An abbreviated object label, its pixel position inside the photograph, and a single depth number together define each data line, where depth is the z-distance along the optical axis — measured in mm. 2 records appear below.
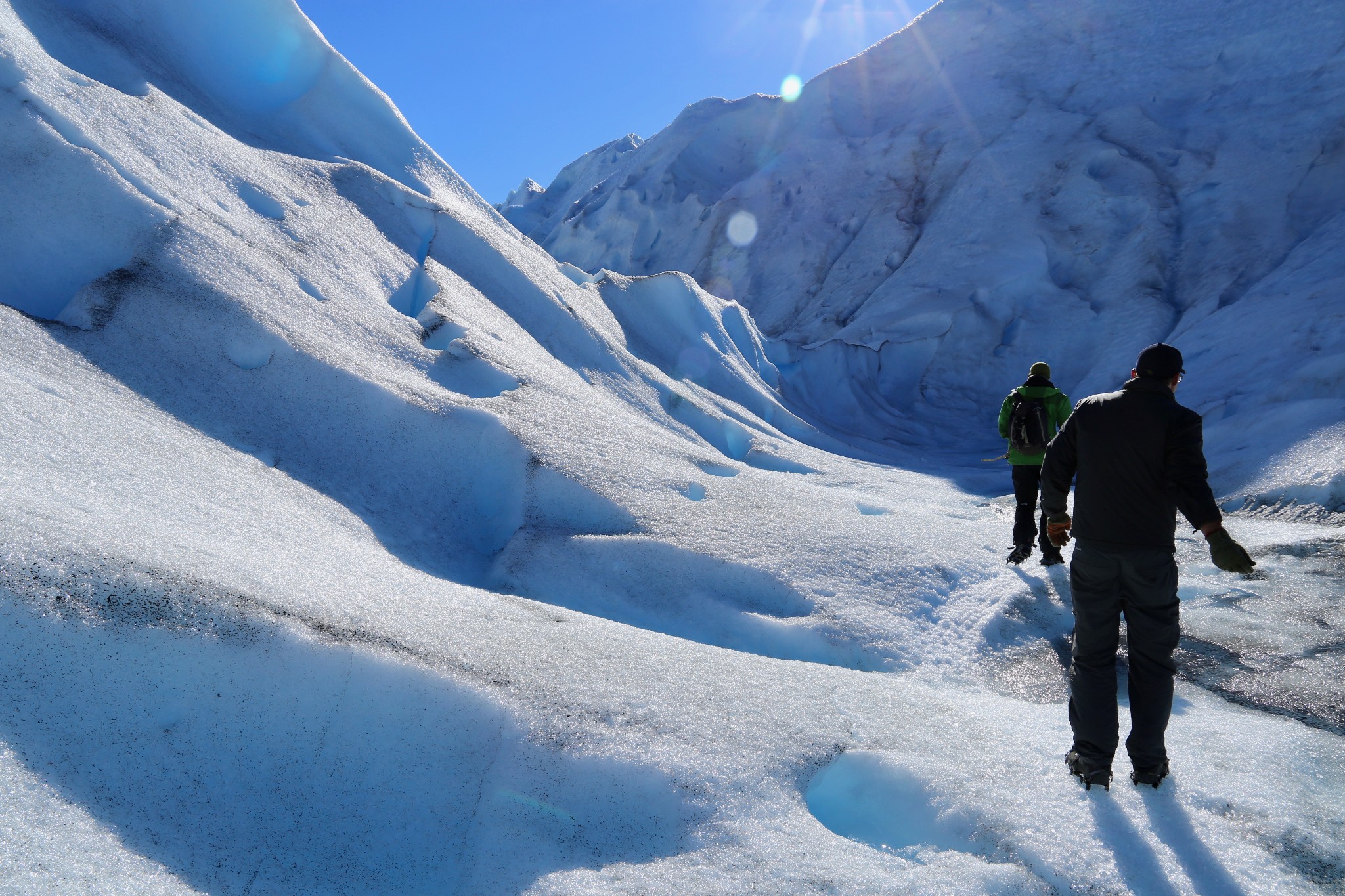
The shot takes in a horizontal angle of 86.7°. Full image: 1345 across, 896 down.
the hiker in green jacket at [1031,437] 5680
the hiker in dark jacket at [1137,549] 2682
